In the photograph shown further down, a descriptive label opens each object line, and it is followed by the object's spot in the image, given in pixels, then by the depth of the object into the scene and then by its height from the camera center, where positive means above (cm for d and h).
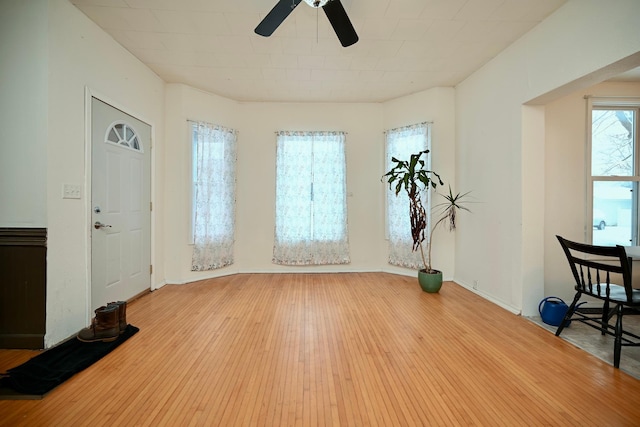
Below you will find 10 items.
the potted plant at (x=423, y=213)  357 -2
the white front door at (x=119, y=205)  269 +4
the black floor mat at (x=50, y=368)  169 -110
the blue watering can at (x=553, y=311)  259 -94
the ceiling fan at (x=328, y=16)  201 +150
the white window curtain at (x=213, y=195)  404 +22
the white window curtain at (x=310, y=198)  451 +20
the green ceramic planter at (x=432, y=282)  356 -92
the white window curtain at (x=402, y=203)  418 +12
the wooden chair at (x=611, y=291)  193 -61
